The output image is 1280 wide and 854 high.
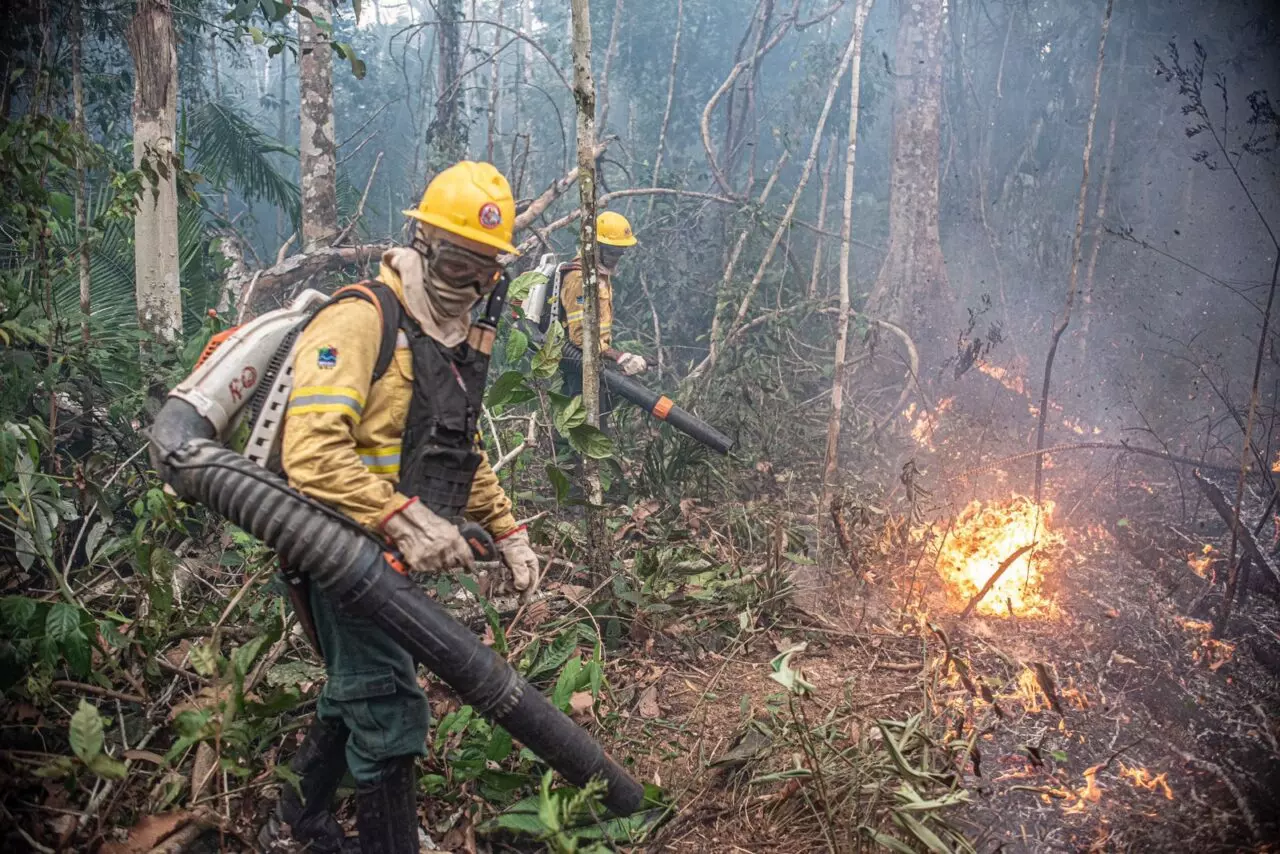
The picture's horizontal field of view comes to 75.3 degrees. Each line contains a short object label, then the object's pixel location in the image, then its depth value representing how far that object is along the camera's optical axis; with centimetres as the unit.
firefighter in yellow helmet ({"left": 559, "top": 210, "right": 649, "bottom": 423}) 649
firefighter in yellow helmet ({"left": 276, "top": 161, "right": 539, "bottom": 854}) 248
